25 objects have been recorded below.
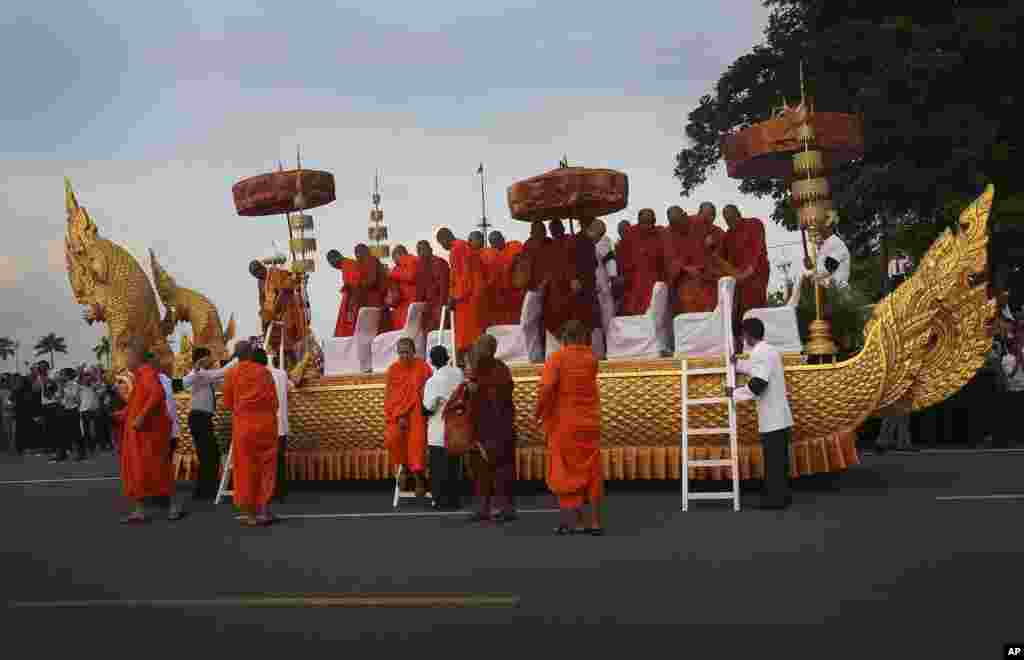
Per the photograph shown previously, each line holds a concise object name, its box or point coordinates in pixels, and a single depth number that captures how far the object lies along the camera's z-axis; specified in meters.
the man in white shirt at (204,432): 12.43
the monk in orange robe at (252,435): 9.74
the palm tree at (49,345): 106.69
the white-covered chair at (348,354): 13.51
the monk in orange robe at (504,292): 12.91
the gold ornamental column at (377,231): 15.92
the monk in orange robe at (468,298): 12.62
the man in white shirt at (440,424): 10.90
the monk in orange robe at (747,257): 11.56
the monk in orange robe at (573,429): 8.51
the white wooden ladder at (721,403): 9.57
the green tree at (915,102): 20.88
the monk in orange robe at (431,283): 13.34
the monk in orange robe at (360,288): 14.01
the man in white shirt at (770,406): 9.62
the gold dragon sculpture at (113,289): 13.51
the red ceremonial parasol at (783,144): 11.20
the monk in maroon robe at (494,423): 9.60
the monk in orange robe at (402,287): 13.79
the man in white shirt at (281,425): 12.26
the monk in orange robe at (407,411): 11.45
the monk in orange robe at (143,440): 10.20
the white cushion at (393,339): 13.23
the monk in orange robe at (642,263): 12.27
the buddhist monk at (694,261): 11.73
